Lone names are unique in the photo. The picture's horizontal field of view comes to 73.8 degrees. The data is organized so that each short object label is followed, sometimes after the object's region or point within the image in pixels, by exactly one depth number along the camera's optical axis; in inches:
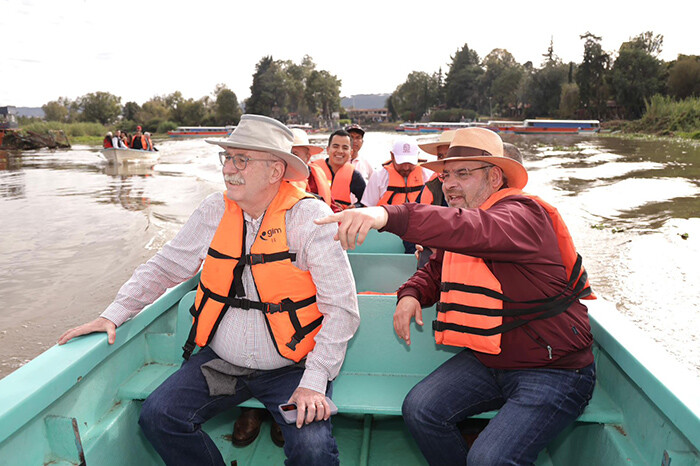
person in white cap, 177.3
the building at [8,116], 1507.6
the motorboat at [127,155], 770.8
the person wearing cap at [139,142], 797.9
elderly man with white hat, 66.6
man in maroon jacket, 60.7
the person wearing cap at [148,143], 819.0
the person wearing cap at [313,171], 173.5
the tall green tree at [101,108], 2903.5
